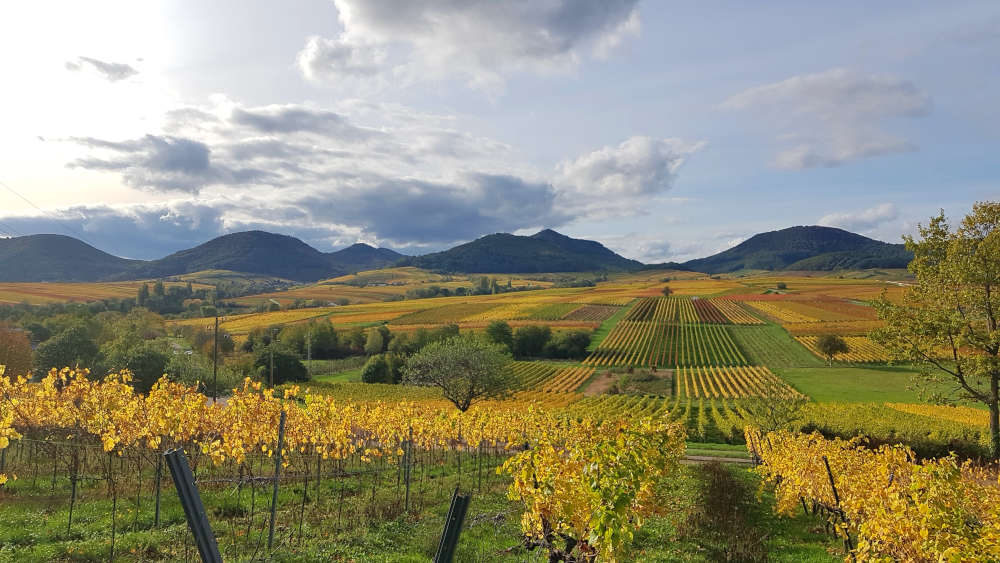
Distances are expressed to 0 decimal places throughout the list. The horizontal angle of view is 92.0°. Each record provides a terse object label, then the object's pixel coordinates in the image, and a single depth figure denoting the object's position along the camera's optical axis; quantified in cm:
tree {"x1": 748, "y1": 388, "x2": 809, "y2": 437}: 2761
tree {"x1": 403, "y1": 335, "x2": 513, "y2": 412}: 4066
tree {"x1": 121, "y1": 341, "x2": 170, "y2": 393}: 4581
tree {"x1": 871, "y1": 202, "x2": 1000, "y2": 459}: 2142
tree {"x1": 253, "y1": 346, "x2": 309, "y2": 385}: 6656
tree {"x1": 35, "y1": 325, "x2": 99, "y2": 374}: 4779
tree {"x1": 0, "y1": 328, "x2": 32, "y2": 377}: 3694
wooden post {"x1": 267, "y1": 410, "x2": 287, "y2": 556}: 1010
